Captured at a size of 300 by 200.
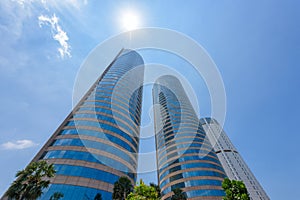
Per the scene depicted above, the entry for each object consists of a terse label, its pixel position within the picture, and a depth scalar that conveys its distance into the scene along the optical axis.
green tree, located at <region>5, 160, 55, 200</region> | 17.31
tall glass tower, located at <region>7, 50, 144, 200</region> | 29.04
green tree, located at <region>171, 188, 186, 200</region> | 28.91
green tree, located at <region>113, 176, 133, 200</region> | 24.91
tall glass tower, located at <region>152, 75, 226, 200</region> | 48.12
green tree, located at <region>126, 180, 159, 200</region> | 17.44
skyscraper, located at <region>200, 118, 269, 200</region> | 96.01
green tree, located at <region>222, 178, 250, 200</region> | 17.64
